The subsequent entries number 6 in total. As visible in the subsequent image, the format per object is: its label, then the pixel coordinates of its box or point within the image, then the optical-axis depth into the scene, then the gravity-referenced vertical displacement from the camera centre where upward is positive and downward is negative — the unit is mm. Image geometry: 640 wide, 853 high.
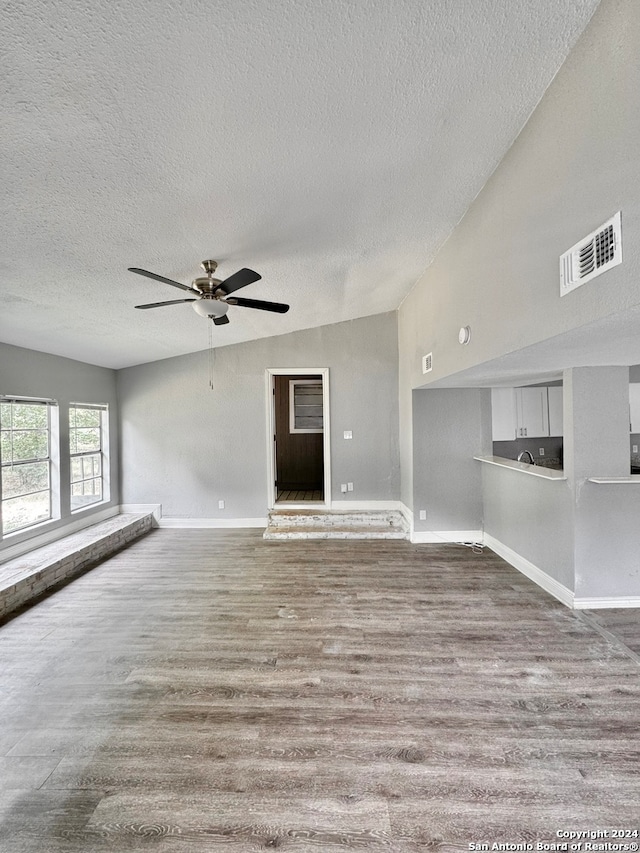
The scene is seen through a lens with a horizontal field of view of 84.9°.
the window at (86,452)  4672 -189
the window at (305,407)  6574 +522
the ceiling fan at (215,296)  2443 +1037
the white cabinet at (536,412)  4586 +237
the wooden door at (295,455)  6617 -378
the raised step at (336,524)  4730 -1267
